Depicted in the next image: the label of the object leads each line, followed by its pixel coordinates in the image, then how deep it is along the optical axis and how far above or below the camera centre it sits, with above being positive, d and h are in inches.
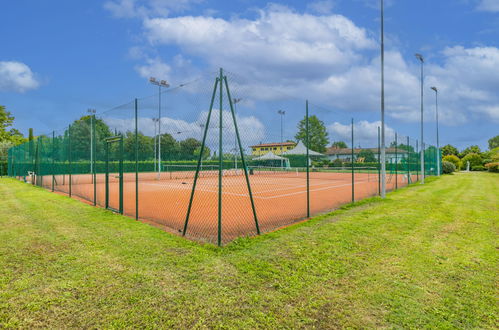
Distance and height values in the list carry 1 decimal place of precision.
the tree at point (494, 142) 2827.3 +179.3
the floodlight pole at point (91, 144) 349.0 +22.3
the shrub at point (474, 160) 1436.3 -0.5
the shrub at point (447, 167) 1059.9 -27.6
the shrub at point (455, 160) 1465.3 -0.2
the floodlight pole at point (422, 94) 616.1 +148.7
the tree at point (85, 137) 334.0 +31.2
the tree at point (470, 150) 2076.4 +72.1
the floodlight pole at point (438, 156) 872.3 +11.6
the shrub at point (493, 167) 1138.7 -29.3
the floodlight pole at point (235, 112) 188.8 +31.8
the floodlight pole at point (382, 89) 387.8 +97.3
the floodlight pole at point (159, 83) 756.6 +207.4
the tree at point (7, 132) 1451.9 +169.6
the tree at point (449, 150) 2090.4 +73.3
